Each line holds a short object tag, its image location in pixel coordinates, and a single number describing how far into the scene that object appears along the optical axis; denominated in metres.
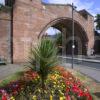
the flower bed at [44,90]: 3.48
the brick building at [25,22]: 11.45
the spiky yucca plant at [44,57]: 3.56
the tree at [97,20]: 24.77
